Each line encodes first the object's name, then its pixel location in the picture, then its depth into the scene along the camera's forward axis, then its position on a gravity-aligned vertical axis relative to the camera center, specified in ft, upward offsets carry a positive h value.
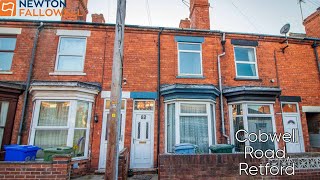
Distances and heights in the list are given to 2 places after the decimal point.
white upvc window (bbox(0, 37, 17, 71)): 28.76 +11.53
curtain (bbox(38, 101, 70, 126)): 25.14 +2.32
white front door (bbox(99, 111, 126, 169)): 26.09 -0.68
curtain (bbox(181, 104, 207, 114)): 27.45 +3.55
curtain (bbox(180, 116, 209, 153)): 26.37 +0.39
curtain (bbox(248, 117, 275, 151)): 27.99 +1.10
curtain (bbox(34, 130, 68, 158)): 24.40 -0.71
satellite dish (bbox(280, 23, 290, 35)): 32.40 +17.23
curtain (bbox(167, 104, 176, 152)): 26.92 +0.78
